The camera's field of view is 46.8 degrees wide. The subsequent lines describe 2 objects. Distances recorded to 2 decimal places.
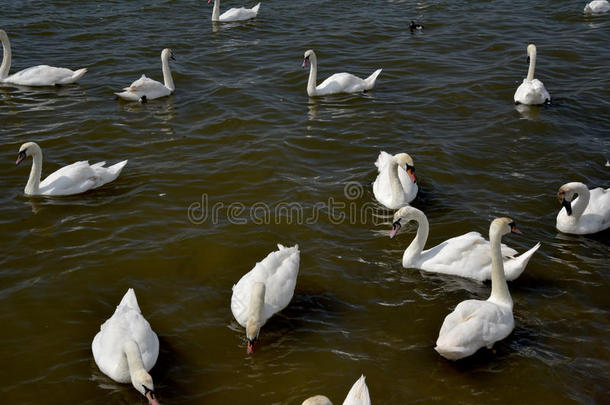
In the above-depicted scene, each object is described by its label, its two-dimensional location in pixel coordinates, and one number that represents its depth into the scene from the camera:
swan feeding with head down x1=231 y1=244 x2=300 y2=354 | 7.87
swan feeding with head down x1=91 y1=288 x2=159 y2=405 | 6.96
